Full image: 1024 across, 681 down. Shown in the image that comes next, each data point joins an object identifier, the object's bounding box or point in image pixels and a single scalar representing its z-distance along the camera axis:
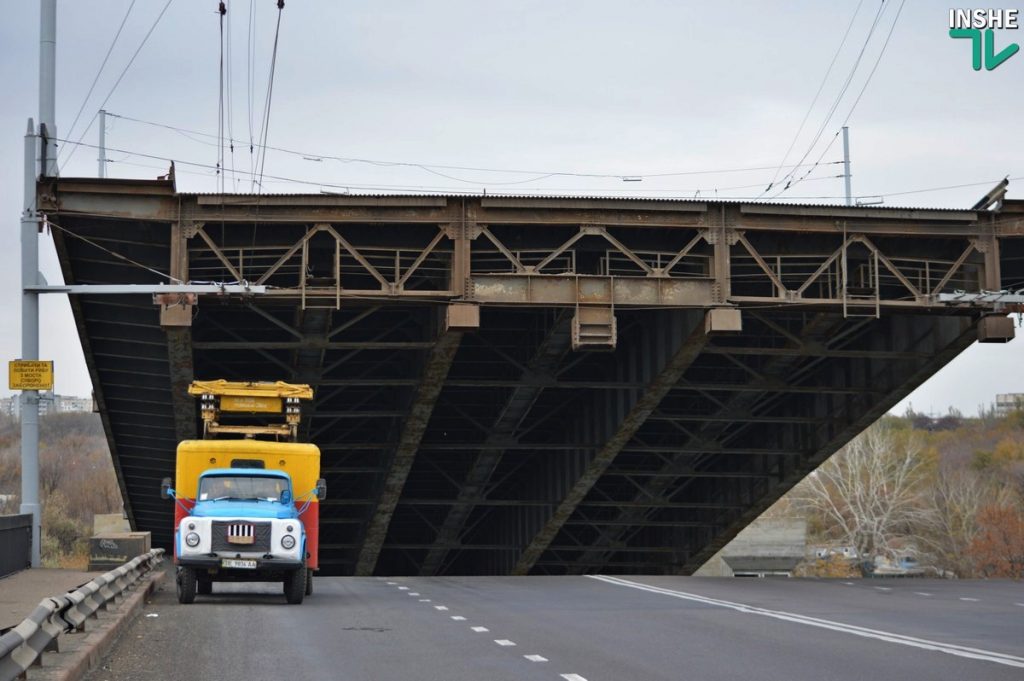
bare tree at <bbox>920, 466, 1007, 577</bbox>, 92.54
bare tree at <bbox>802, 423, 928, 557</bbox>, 101.12
